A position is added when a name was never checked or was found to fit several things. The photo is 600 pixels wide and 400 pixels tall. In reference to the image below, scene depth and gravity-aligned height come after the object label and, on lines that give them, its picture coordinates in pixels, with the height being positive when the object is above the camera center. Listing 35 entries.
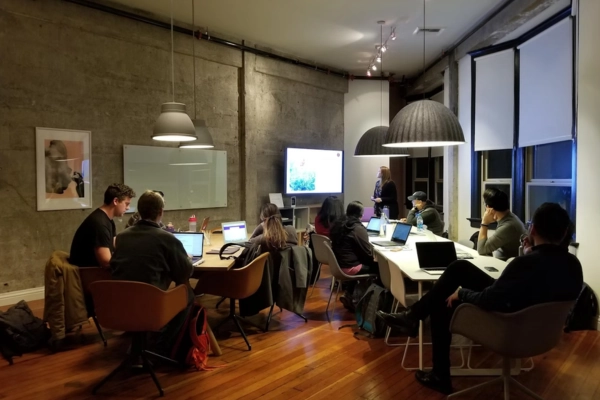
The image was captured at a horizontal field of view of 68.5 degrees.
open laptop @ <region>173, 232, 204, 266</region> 3.97 -0.52
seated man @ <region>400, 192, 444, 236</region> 5.84 -0.39
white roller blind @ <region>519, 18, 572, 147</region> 4.86 +1.17
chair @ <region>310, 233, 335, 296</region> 4.57 -0.66
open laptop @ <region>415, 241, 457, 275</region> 3.45 -0.56
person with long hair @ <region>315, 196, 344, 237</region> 5.66 -0.37
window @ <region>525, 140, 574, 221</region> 5.05 +0.12
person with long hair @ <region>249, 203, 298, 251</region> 4.29 -0.46
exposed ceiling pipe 5.48 +2.25
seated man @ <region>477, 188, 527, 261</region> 3.99 -0.42
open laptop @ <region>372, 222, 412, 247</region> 4.69 -0.56
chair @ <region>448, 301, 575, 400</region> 2.46 -0.83
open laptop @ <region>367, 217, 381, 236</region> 5.62 -0.53
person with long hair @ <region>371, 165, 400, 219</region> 7.71 -0.17
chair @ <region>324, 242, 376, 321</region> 4.39 -0.86
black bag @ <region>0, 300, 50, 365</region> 3.62 -1.23
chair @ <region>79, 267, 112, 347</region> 3.64 -0.74
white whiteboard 6.02 +0.17
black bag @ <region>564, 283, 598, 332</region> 4.18 -1.22
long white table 3.24 -0.65
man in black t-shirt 3.62 -0.42
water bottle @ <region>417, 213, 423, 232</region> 5.68 -0.52
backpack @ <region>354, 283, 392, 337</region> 4.09 -1.14
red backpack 3.42 -1.23
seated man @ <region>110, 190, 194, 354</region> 2.99 -0.46
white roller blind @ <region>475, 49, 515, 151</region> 6.11 +1.22
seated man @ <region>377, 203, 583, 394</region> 2.47 -0.51
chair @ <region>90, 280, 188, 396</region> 2.85 -0.79
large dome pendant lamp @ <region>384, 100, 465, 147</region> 3.41 +0.46
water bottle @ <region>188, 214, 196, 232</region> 5.18 -0.44
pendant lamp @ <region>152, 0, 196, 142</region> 4.07 +0.57
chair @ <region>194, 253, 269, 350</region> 3.78 -0.84
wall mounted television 8.01 +0.28
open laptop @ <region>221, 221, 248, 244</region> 4.80 -0.51
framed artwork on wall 5.13 +0.22
